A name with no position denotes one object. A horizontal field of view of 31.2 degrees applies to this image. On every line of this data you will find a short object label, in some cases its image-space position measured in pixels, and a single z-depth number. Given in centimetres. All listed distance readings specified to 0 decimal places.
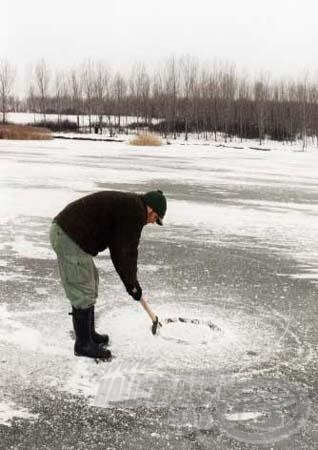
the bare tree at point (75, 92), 8856
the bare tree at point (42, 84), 9186
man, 415
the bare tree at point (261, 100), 7488
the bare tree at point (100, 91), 8488
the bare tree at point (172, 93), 7925
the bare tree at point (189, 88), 8131
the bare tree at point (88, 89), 8681
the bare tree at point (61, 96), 8982
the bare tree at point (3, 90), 8553
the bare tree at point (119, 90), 8688
